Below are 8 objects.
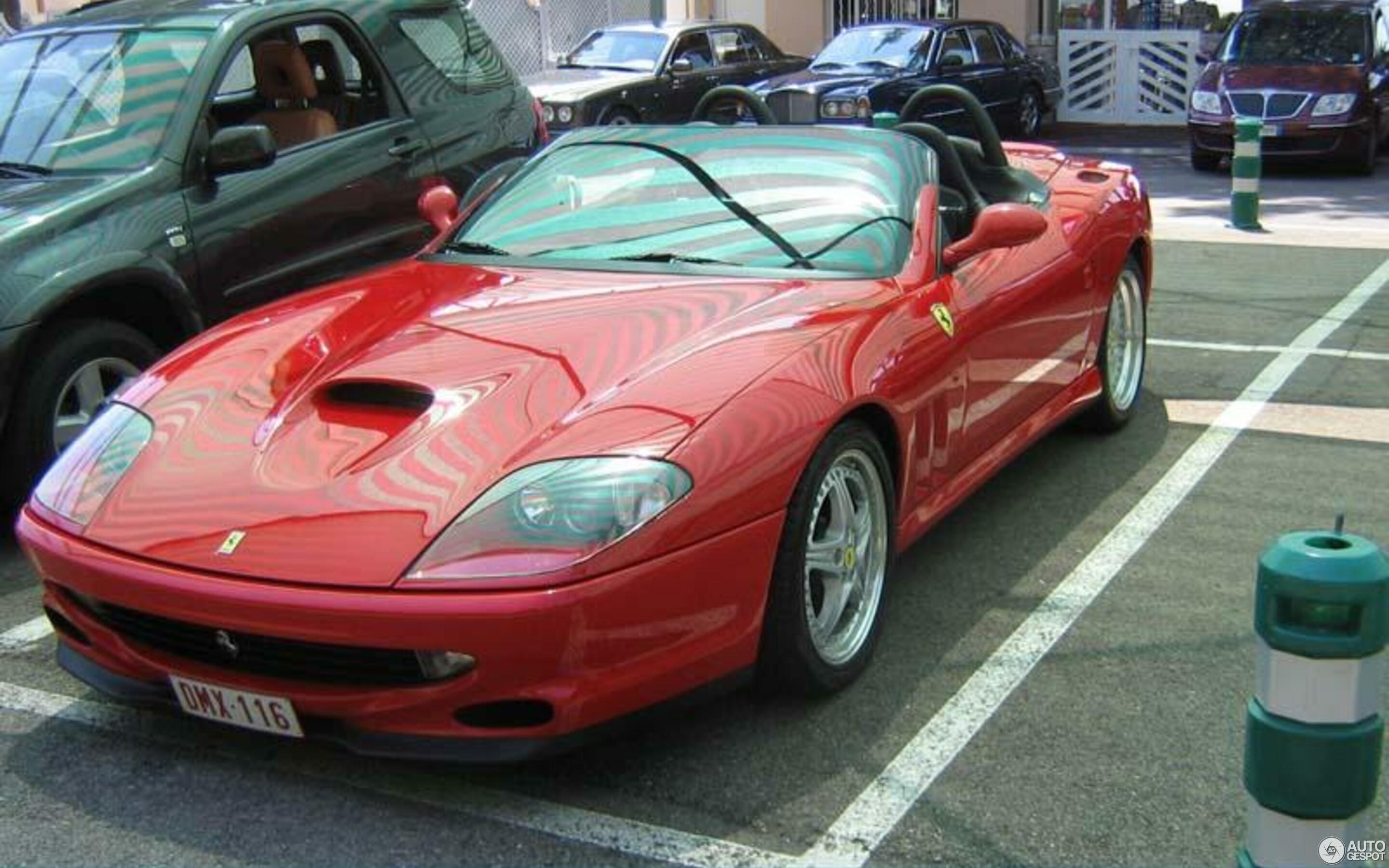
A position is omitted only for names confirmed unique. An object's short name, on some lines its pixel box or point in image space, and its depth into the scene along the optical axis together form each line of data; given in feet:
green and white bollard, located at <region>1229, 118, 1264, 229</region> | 37.24
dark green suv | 17.74
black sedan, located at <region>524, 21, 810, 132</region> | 53.31
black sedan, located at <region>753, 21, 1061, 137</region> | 52.39
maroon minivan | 49.16
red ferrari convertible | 10.51
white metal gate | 67.67
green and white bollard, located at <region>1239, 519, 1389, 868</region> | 7.76
